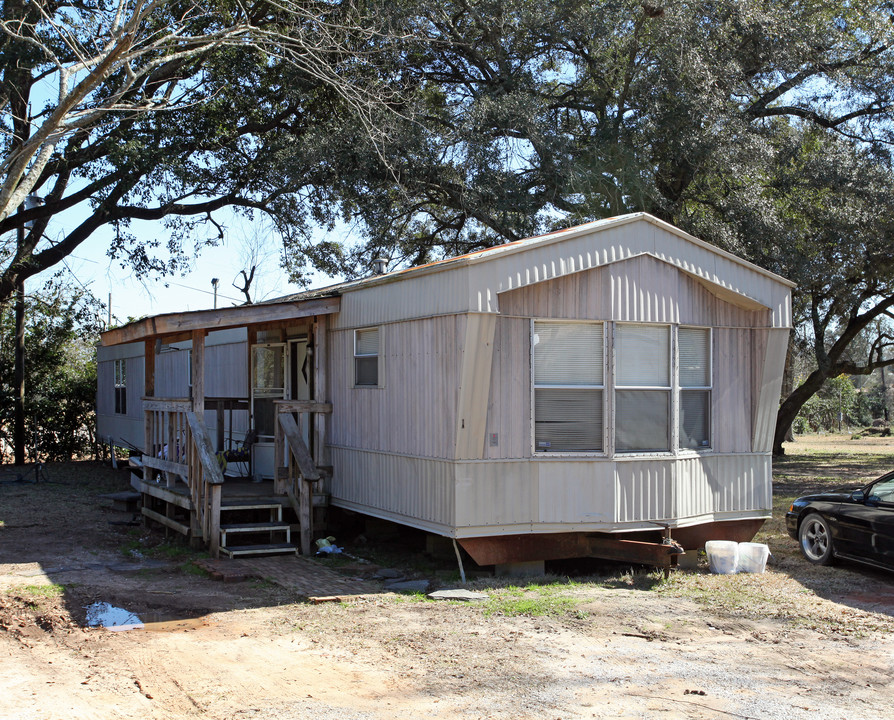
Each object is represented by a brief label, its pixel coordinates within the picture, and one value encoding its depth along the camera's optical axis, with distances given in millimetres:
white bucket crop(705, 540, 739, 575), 9188
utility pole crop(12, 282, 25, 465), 22234
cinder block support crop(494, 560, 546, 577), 8961
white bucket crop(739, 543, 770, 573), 9203
